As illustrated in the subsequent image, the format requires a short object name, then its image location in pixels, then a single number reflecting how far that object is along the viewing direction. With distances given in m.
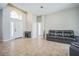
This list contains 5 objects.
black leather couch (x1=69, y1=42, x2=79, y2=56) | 1.64
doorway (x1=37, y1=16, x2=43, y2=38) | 6.20
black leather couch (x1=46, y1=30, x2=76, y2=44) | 3.74
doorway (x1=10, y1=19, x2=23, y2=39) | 4.54
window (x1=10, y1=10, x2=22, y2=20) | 4.58
